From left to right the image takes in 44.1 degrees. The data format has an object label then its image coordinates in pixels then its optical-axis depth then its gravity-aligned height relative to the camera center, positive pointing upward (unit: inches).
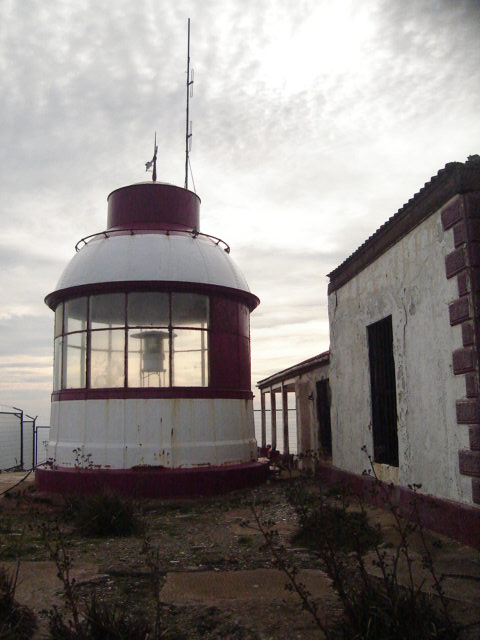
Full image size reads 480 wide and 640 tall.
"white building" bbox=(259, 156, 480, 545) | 269.7 +34.8
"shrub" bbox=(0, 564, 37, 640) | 177.6 -60.1
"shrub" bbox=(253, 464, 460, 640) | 151.8 -53.1
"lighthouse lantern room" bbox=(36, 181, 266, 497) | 487.2 +43.9
